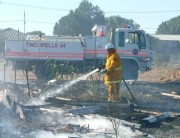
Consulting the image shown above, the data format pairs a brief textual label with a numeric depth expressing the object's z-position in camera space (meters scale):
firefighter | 13.43
